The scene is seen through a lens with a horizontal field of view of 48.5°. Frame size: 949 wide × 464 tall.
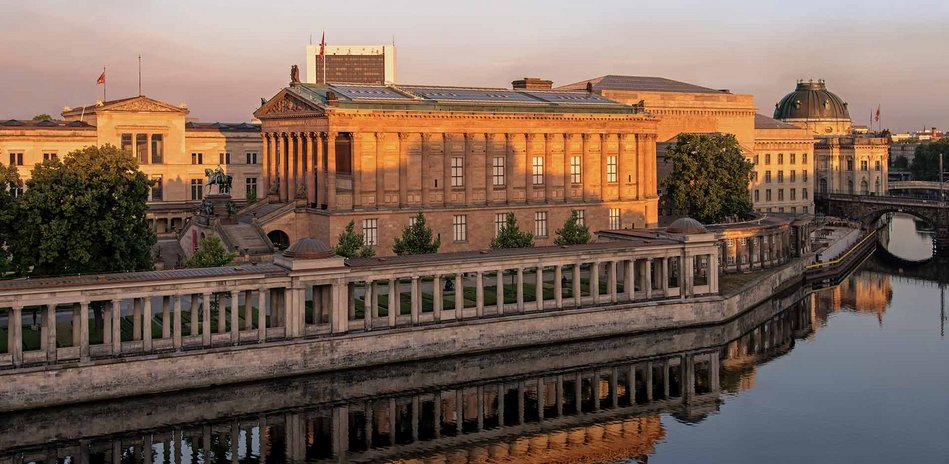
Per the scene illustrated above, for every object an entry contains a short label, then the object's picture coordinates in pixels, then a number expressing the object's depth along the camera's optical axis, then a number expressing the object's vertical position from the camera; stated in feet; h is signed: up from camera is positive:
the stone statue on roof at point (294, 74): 349.82 +49.29
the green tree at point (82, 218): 234.38 +1.21
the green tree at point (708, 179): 394.73 +15.54
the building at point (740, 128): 493.77 +47.10
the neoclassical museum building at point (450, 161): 328.29 +20.18
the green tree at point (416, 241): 305.12 -5.65
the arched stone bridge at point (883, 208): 500.33 +5.94
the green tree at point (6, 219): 233.55 +1.04
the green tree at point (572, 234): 320.91 -3.96
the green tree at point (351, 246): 286.46 -6.59
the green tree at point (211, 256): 254.27 -8.06
